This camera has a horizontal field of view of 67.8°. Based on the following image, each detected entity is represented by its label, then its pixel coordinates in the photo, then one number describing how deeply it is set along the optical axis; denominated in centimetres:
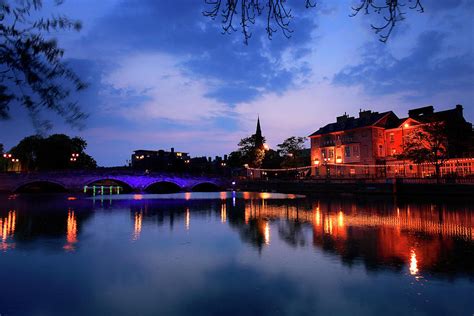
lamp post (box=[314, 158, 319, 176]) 7732
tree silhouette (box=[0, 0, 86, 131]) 439
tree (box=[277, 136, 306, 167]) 8331
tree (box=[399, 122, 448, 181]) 4825
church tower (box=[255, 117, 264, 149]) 10136
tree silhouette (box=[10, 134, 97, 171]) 9244
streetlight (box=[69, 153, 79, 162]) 9436
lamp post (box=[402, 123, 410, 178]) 6284
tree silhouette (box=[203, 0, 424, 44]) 407
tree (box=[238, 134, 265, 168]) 9425
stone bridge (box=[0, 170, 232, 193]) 6831
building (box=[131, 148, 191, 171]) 13789
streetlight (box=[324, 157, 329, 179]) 7422
